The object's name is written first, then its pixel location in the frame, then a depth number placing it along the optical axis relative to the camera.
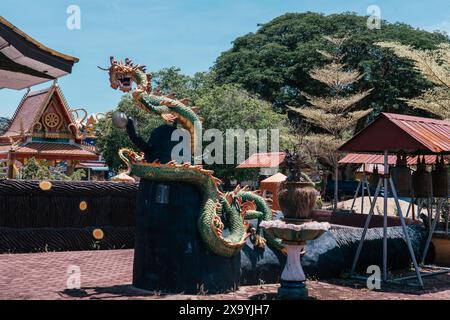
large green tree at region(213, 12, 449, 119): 40.94
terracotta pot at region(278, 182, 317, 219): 7.58
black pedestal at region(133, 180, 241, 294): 7.31
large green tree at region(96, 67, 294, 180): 31.59
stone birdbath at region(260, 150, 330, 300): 7.36
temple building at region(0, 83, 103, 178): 25.55
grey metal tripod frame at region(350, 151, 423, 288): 9.23
